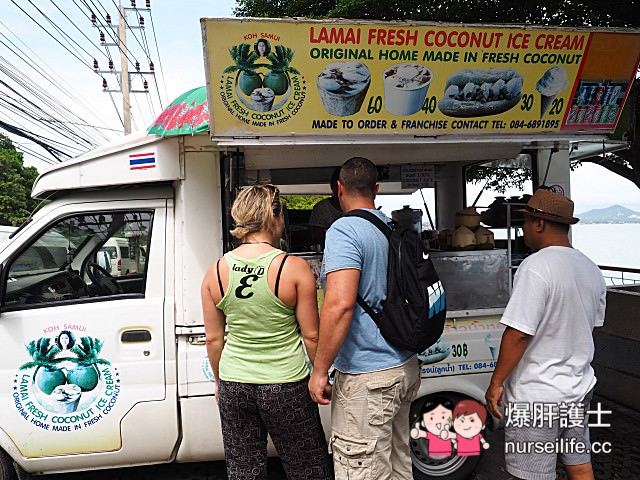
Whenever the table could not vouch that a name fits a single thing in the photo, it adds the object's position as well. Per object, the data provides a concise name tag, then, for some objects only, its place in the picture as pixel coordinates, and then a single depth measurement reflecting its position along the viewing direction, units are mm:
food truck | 2650
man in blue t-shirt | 2223
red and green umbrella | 2889
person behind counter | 4402
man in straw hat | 2418
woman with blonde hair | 2211
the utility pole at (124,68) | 16578
